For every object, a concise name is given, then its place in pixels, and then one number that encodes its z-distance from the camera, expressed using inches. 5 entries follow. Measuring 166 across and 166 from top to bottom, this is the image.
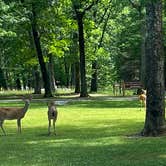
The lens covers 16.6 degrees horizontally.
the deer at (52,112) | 703.1
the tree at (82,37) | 1636.3
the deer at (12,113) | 728.3
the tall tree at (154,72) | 641.0
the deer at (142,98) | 1194.6
